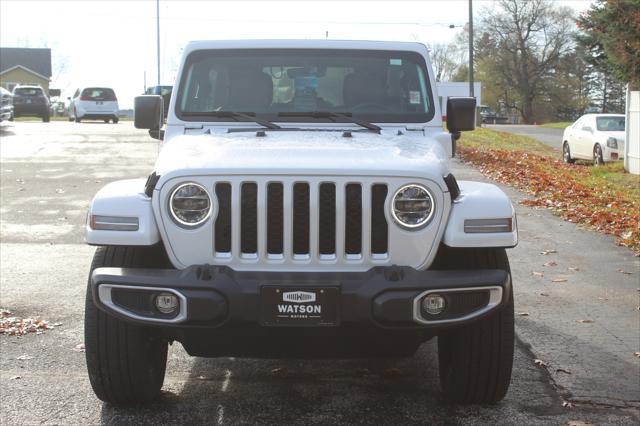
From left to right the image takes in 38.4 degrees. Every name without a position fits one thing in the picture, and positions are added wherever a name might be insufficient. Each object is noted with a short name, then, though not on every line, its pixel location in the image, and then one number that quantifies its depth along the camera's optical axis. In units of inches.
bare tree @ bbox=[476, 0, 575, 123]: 3120.1
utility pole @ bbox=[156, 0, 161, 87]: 2313.0
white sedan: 815.7
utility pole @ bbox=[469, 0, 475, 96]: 1722.4
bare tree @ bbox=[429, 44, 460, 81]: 3521.2
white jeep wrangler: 159.8
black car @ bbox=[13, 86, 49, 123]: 1547.7
